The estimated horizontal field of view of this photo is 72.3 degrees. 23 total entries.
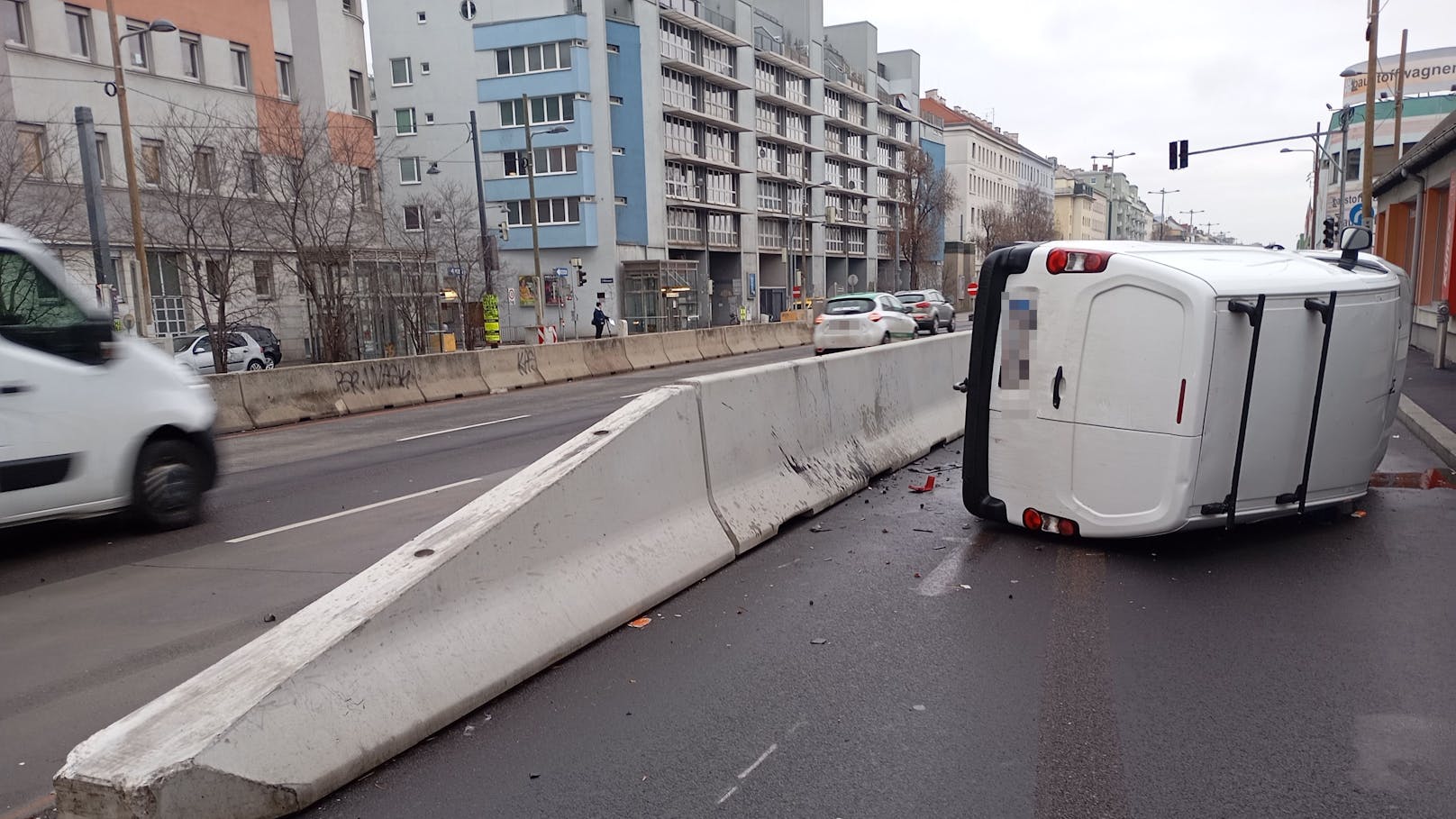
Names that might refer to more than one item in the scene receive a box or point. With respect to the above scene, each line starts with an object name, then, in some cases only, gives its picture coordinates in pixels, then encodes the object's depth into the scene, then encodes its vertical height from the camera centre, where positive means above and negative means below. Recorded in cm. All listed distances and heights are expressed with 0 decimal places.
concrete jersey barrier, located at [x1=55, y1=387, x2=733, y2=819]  313 -149
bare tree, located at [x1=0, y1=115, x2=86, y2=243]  2059 +196
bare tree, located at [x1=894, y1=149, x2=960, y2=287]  7912 +345
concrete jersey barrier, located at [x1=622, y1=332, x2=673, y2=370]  2581 -251
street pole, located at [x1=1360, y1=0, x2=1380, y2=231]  2347 +253
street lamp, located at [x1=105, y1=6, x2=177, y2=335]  2081 +242
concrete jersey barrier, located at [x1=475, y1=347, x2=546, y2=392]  2053 -229
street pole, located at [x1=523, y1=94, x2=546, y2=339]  3541 +68
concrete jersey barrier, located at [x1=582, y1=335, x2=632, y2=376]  2416 -246
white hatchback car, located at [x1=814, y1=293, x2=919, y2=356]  2456 -182
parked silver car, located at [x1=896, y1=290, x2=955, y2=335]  3416 -218
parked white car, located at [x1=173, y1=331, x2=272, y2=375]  2505 -221
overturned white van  595 -89
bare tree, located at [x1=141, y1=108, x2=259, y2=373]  2167 +150
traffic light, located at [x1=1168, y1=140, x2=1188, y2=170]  4012 +348
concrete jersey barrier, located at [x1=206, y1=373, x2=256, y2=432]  1493 -206
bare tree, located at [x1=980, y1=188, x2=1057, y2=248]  9231 +246
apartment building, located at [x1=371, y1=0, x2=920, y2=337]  5331 +674
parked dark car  2773 -212
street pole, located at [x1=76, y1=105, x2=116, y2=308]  1959 +149
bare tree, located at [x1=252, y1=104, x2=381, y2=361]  2345 +121
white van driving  688 -103
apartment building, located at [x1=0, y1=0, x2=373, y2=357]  2323 +435
